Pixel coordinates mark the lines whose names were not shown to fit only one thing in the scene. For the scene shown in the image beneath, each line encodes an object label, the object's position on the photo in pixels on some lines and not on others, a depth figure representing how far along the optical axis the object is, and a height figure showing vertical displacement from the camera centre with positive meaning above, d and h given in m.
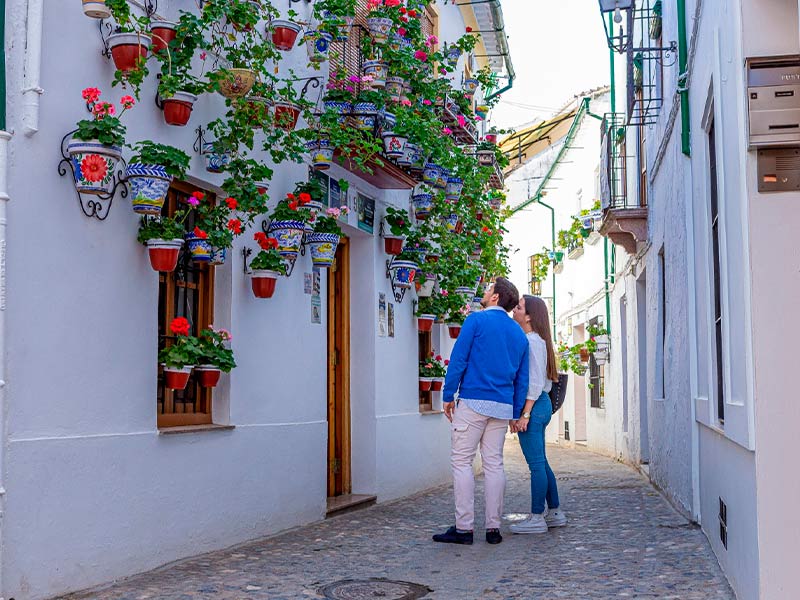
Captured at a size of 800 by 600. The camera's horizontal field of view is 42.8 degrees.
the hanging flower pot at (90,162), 5.27 +1.11
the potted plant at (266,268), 7.33 +0.78
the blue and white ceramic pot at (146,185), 5.70 +1.07
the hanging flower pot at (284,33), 7.23 +2.43
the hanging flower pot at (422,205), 11.55 +1.92
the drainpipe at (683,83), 7.80 +2.32
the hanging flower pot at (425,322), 11.80 +0.61
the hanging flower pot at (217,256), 6.54 +0.77
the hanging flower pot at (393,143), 9.46 +2.15
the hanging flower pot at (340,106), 8.92 +2.35
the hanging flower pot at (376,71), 9.44 +2.84
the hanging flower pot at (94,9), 5.38 +1.94
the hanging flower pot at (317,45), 8.02 +2.67
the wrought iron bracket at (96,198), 5.31 +0.99
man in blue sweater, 7.06 -0.21
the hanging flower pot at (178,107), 6.18 +1.63
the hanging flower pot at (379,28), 9.91 +3.39
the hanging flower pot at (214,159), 6.78 +1.45
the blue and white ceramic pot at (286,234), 7.49 +1.05
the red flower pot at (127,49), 5.63 +1.81
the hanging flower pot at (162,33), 6.00 +2.03
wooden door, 9.85 +0.02
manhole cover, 5.38 -1.16
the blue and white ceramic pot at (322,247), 8.35 +1.05
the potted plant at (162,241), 5.90 +0.79
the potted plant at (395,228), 10.68 +1.54
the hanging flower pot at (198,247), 6.41 +0.81
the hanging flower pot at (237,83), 6.64 +1.91
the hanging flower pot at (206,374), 6.48 +0.01
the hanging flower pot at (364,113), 9.02 +2.32
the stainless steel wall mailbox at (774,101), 4.30 +1.15
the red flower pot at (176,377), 6.15 +0.00
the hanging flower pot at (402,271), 10.82 +1.10
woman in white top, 7.52 -0.31
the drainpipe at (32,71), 5.05 +1.52
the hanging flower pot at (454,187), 11.80 +2.19
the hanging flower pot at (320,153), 8.36 +1.84
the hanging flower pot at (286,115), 7.26 +1.88
